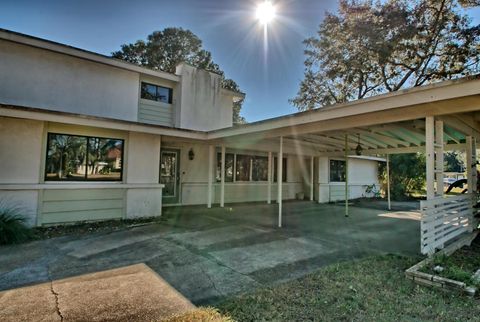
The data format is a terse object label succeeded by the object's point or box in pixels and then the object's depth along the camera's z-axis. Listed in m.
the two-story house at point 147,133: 5.37
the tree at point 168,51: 20.48
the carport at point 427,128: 4.19
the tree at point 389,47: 13.46
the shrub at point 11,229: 5.40
